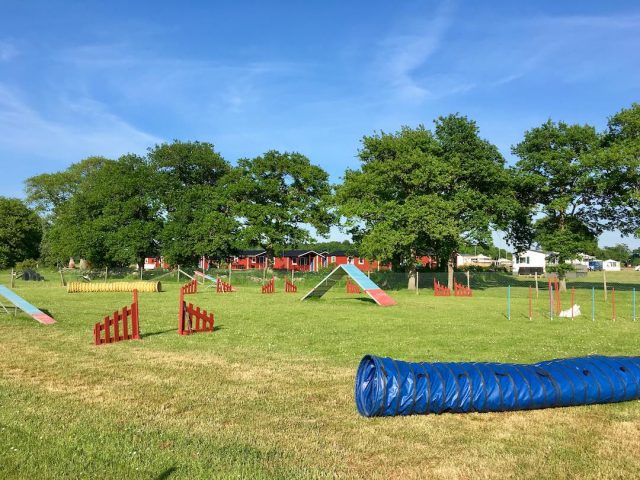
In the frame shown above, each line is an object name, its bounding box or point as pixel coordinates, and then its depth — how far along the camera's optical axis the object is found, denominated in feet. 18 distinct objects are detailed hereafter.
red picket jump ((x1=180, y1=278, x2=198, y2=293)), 102.06
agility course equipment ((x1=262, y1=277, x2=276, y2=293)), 101.54
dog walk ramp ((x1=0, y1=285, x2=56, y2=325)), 47.34
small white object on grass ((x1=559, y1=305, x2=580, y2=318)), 58.18
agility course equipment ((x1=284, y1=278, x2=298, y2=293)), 105.12
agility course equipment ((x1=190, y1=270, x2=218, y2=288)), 127.03
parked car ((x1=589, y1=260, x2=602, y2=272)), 377.09
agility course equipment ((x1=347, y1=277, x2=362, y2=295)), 103.45
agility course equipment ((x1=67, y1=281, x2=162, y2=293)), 103.76
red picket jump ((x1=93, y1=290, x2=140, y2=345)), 36.18
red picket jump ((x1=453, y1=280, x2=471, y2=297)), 99.24
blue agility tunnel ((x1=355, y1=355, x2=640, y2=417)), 19.52
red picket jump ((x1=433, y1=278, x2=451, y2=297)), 101.55
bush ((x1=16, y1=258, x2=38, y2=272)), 203.62
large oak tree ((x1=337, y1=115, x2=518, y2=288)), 111.86
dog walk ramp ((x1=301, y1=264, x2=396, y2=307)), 72.90
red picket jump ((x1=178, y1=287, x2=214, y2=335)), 41.74
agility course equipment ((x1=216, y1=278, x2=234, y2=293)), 104.37
